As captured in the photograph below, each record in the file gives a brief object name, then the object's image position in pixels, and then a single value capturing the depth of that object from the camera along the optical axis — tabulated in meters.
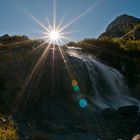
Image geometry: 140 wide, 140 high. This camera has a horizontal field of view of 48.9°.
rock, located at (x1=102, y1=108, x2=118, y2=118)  9.93
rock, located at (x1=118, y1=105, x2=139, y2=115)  10.07
